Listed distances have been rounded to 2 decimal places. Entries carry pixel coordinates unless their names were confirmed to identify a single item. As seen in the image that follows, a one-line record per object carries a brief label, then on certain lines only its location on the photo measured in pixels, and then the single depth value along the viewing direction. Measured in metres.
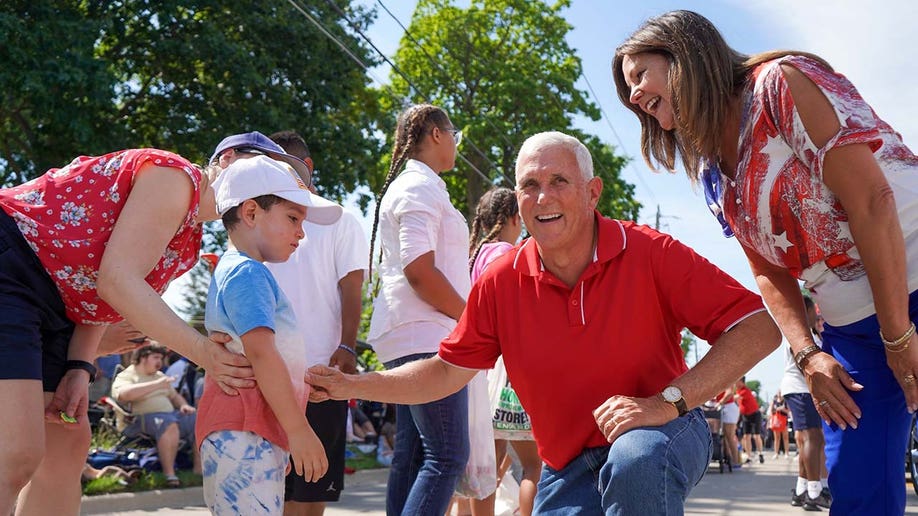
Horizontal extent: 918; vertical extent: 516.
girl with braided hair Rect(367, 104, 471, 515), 4.50
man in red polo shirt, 3.01
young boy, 3.17
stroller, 18.42
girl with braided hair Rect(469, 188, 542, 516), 6.01
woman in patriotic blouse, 2.91
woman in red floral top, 3.11
